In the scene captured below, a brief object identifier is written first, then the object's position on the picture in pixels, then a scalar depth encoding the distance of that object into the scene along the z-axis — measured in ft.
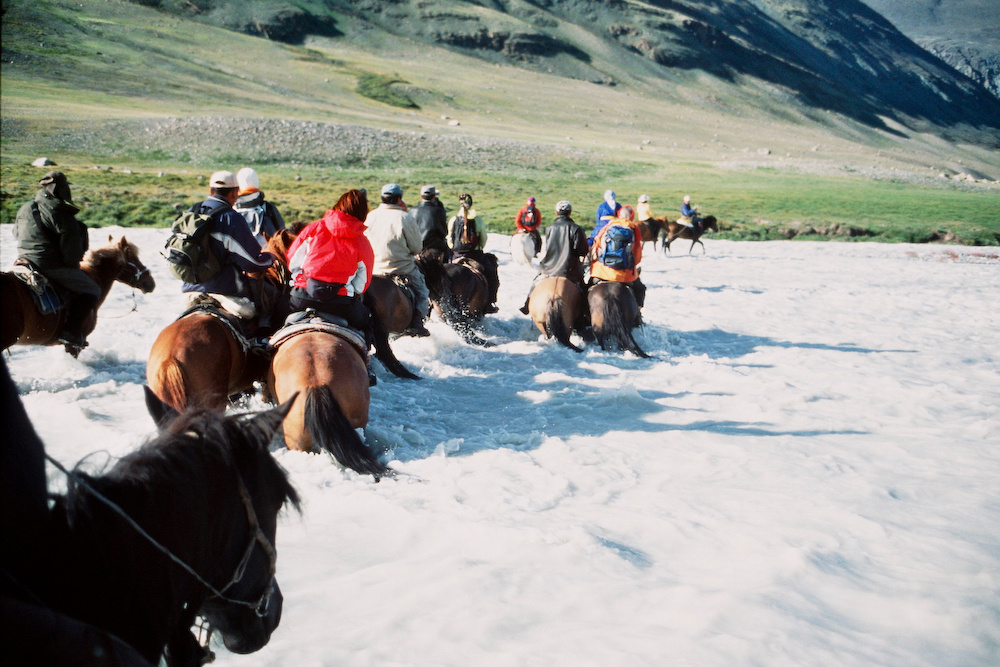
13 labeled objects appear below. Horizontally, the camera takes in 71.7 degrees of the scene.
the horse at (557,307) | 29.58
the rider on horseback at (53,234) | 19.74
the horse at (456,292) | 29.81
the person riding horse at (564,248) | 30.07
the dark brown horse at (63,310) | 18.49
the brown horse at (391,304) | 24.43
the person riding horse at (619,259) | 30.22
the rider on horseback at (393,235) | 25.46
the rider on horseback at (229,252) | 17.13
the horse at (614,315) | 29.63
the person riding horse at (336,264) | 18.34
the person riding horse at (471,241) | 32.94
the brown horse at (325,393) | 14.87
